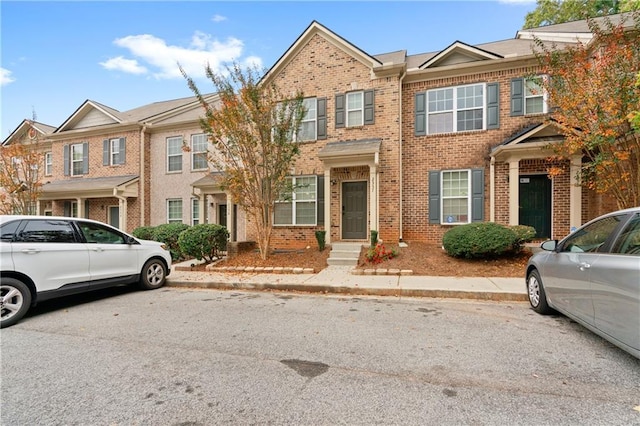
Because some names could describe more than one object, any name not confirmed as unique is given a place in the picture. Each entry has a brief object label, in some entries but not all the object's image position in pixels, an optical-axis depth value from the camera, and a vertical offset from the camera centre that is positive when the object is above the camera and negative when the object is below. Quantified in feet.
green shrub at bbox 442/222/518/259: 27.04 -2.47
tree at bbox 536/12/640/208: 22.08 +7.74
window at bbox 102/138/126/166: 55.16 +10.59
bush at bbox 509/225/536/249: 27.96 -1.94
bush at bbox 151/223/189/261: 38.19 -3.03
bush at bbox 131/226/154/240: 43.84 -2.87
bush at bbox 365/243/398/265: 29.73 -3.95
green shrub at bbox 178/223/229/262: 31.30 -2.81
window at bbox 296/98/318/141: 40.27 +11.31
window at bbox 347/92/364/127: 38.63 +12.44
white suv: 16.30 -2.78
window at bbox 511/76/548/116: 34.47 +12.04
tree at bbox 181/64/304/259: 30.01 +6.77
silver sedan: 9.93 -2.43
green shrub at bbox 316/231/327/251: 35.63 -3.00
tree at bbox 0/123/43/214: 49.75 +5.51
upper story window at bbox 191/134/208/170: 51.47 +10.00
